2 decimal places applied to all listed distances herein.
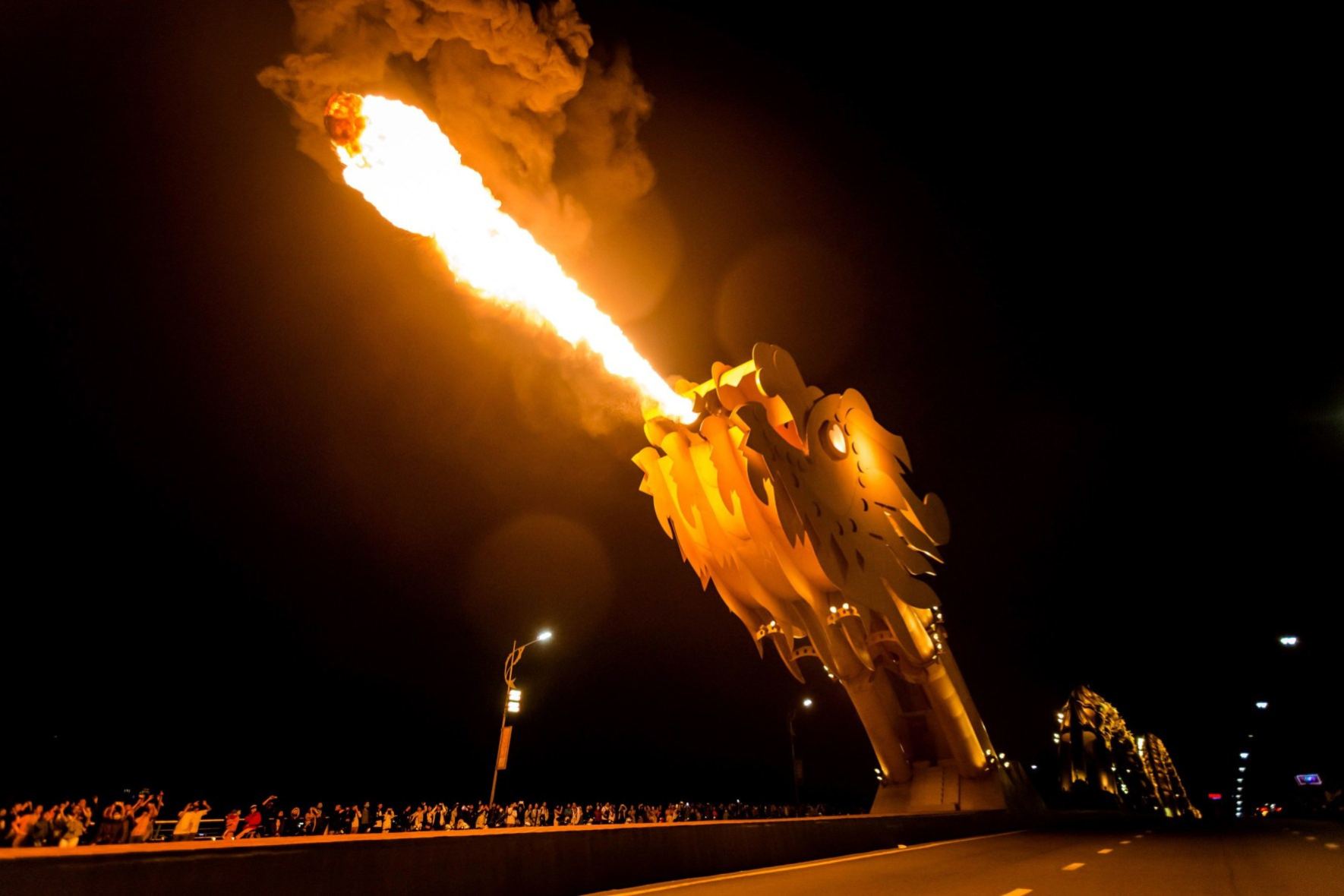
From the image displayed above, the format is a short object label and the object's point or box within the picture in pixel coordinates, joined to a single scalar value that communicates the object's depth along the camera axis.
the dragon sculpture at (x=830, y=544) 20.48
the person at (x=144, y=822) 11.09
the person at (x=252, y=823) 14.33
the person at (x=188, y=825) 13.23
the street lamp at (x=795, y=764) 32.74
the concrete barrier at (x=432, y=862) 4.98
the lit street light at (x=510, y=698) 18.97
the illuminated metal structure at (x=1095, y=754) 56.25
